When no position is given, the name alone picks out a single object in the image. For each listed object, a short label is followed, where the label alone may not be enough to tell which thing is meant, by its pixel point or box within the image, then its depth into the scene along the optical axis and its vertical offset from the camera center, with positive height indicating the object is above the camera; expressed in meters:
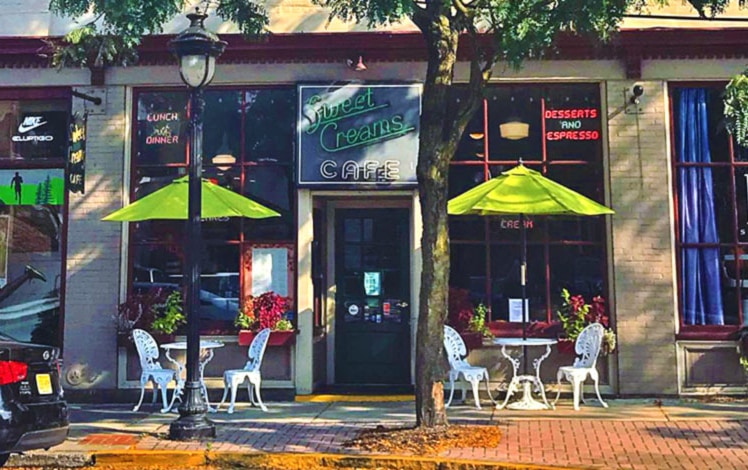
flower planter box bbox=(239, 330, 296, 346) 11.05 -0.32
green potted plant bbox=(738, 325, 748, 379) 10.66 -0.51
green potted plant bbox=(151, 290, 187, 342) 11.17 -0.02
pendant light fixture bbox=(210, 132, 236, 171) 11.64 +2.28
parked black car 6.60 -0.72
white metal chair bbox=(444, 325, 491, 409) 10.21 -0.71
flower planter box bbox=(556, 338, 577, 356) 10.84 -0.47
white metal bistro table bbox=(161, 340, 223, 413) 10.41 -0.57
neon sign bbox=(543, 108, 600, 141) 11.46 +2.69
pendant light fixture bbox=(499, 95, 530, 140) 11.53 +2.64
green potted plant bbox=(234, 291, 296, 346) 11.07 -0.09
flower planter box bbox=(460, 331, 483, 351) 10.94 -0.38
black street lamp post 8.65 +1.32
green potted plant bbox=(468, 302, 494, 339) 10.95 -0.17
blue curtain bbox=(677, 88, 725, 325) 11.11 +1.27
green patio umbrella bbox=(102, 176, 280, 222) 10.03 +1.40
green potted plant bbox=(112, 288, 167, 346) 11.22 +0.00
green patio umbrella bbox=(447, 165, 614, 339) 9.83 +1.40
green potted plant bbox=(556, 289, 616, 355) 10.85 -0.12
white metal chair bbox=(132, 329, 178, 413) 10.36 -0.68
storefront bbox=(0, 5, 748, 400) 11.12 +1.63
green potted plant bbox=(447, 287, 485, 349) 10.95 -0.14
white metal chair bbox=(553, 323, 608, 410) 10.12 -0.67
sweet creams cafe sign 11.28 +2.54
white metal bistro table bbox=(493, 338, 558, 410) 10.23 -0.90
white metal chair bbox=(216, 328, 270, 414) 10.23 -0.77
